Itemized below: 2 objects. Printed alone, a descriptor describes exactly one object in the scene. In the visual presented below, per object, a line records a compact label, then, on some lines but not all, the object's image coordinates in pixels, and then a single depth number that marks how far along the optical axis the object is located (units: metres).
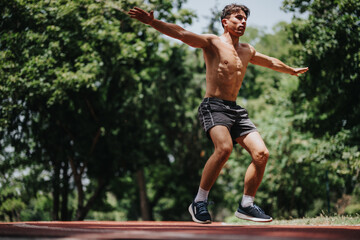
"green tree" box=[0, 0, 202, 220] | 12.26
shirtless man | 4.25
